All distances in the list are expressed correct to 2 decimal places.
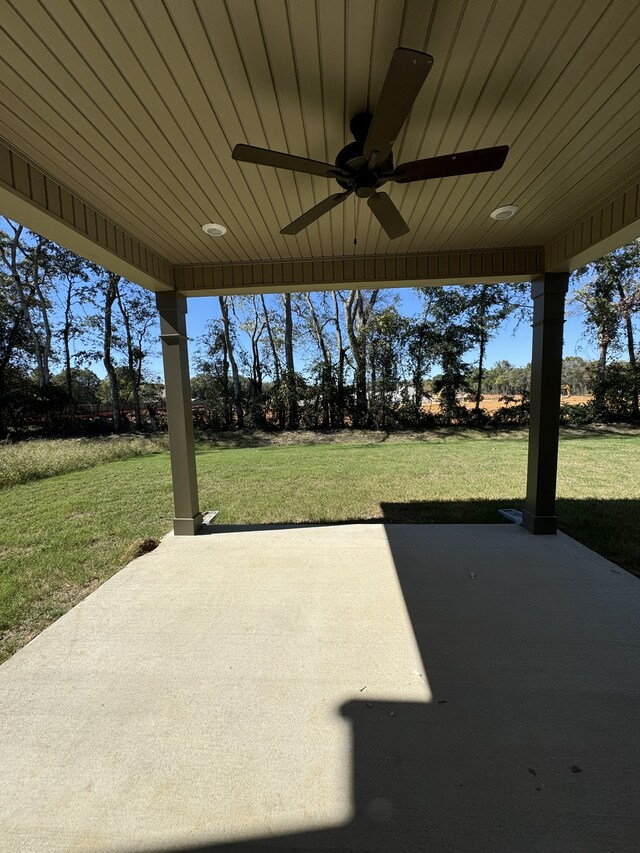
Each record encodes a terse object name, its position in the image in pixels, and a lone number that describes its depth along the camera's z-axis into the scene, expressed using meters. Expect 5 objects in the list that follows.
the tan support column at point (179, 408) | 3.36
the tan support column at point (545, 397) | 3.18
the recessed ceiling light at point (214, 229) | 2.56
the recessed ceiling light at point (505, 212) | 2.41
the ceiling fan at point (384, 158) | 1.13
